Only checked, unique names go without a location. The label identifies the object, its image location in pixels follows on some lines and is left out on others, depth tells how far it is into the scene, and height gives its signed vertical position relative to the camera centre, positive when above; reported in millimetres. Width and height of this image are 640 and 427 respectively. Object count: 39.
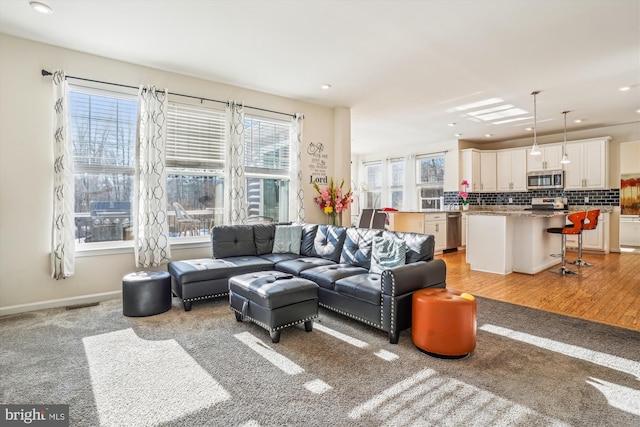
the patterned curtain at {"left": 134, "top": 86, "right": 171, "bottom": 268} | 4020 +347
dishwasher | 7703 -522
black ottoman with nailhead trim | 2680 -767
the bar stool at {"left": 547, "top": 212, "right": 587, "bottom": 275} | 5123 -310
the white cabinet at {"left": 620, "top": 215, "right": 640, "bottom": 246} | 7964 -548
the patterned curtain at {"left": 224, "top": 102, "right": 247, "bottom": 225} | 4672 +611
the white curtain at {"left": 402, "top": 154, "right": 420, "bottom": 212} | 9133 +781
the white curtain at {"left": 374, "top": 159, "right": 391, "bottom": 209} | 9844 +812
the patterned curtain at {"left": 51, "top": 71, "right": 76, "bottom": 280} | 3539 +259
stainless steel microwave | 7410 +670
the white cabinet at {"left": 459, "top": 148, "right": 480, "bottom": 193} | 8203 +1056
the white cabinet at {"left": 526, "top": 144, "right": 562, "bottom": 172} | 7438 +1154
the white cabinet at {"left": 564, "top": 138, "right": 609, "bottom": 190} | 6883 +924
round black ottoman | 3279 -832
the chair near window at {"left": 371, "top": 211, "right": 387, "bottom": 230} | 6066 -185
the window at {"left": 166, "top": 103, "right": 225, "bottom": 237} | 4402 +676
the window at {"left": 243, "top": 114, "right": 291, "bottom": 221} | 5062 +710
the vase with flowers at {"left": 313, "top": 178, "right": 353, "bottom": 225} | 5578 +179
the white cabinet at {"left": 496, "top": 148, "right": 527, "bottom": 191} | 7953 +972
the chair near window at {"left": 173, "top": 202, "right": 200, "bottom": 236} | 4469 -142
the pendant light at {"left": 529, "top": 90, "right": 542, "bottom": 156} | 4992 +1760
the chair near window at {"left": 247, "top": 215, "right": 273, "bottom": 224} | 5098 -127
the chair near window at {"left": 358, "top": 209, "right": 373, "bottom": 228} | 6141 -147
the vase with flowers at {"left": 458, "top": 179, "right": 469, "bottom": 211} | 8102 +377
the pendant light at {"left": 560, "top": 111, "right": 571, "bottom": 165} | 6028 +1428
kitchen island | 5129 -524
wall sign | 5629 +816
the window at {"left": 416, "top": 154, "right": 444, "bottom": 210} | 8781 +775
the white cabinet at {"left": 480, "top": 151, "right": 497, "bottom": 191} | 8414 +1029
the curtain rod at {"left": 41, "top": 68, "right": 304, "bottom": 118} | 3527 +1551
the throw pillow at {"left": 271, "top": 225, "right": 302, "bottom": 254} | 4562 -405
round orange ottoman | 2383 -854
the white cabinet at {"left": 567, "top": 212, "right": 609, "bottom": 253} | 6938 -645
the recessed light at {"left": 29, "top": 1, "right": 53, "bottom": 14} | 2838 +1812
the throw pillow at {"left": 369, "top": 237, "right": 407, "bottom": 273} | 3180 -433
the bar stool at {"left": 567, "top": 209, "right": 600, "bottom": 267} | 5325 -199
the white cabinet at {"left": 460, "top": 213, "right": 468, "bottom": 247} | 8102 -574
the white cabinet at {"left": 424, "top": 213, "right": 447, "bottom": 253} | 7180 -396
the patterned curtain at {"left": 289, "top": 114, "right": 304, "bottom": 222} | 5367 +667
